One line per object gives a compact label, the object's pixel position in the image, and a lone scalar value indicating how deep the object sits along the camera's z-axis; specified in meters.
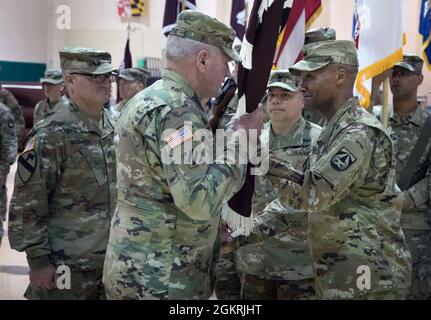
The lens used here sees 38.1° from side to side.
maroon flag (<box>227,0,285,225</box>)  2.29
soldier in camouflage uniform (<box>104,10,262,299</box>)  2.05
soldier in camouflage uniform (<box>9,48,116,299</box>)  2.99
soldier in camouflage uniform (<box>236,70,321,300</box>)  3.39
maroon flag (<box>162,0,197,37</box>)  6.93
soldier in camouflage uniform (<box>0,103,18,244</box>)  5.25
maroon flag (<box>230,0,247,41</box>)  6.66
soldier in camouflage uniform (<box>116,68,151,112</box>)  6.36
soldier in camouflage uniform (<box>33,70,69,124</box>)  8.73
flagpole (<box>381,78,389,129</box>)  3.62
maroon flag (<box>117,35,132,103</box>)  8.01
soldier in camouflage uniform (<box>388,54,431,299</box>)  4.11
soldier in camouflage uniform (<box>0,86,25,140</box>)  8.31
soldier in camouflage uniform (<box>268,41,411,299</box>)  2.47
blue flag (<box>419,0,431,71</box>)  5.88
